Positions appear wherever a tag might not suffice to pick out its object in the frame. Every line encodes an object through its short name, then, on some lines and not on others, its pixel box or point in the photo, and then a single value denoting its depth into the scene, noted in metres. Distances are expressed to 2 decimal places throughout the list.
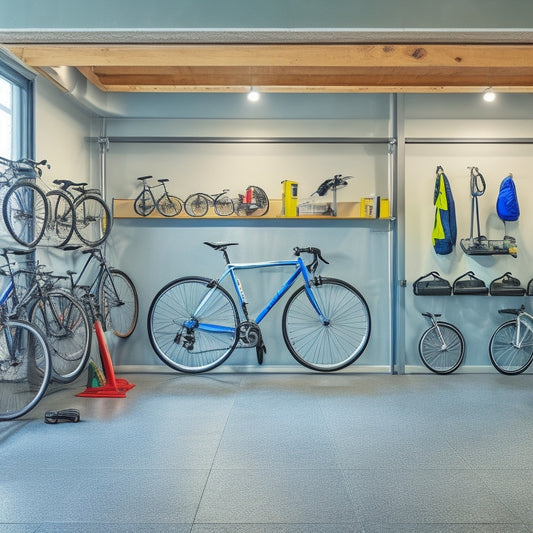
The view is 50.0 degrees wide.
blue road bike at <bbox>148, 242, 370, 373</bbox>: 5.55
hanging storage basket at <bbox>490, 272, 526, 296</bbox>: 5.52
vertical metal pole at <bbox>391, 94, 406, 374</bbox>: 5.57
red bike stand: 4.59
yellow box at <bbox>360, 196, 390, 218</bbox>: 5.45
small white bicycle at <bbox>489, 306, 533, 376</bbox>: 5.50
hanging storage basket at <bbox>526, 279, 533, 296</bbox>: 5.56
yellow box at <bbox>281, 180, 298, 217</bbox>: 5.46
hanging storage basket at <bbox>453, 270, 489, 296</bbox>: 5.52
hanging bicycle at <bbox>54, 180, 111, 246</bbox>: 4.68
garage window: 4.19
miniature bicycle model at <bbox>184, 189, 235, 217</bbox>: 5.55
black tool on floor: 3.79
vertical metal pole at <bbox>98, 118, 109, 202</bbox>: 5.63
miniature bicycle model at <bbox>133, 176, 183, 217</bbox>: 5.53
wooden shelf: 5.56
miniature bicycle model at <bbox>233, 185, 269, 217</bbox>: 5.52
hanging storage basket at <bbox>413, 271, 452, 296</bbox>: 5.53
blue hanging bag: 5.50
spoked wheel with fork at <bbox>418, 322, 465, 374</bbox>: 5.49
